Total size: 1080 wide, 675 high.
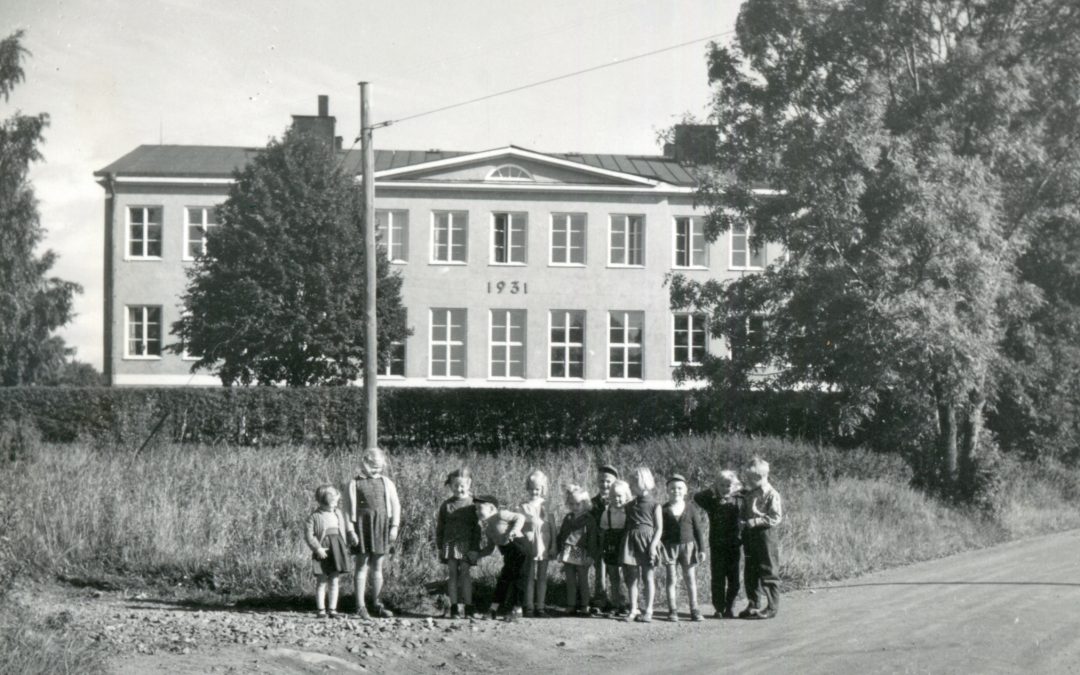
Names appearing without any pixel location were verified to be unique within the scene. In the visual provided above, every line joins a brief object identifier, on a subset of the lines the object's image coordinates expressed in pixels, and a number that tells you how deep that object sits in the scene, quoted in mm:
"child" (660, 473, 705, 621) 11227
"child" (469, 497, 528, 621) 10844
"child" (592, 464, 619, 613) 11406
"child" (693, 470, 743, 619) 11523
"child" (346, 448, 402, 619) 10672
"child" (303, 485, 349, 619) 10414
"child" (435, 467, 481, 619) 10844
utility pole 21219
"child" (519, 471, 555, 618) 10930
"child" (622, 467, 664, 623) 11008
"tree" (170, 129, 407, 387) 35969
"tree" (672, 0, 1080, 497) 20719
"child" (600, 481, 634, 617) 11195
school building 45844
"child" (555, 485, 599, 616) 11188
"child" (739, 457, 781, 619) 11375
